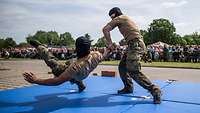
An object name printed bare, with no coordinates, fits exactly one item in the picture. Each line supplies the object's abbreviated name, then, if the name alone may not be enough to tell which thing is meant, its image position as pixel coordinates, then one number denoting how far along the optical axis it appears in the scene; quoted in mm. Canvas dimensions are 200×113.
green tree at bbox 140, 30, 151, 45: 79250
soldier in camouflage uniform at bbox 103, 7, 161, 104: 4938
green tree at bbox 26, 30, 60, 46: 82762
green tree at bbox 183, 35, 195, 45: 82819
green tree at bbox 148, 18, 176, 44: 78375
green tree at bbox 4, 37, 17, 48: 48569
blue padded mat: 4379
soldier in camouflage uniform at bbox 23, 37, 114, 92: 4566
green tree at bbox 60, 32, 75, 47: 87938
